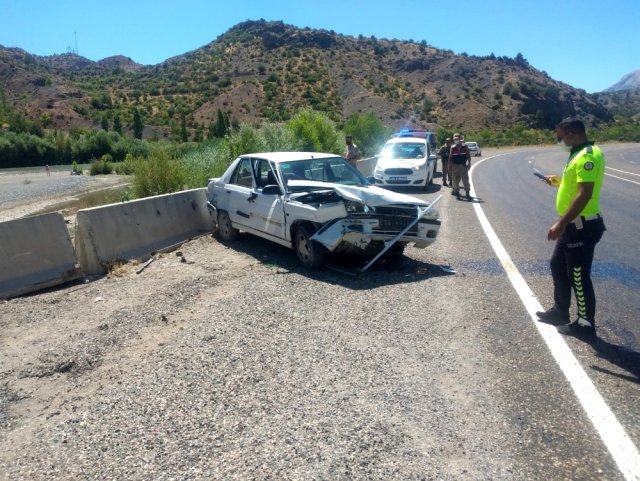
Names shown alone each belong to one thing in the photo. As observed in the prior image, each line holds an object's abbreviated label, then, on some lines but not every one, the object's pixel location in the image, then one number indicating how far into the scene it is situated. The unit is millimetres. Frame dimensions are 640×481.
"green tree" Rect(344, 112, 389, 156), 35000
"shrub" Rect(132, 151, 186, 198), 13617
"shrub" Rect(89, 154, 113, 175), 44688
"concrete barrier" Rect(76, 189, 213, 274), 8055
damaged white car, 7461
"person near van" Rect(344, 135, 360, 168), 16156
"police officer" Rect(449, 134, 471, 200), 16544
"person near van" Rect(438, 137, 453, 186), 20000
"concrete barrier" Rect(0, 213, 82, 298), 7105
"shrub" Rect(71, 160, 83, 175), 44366
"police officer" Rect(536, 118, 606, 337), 4825
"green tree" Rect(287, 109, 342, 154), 24016
